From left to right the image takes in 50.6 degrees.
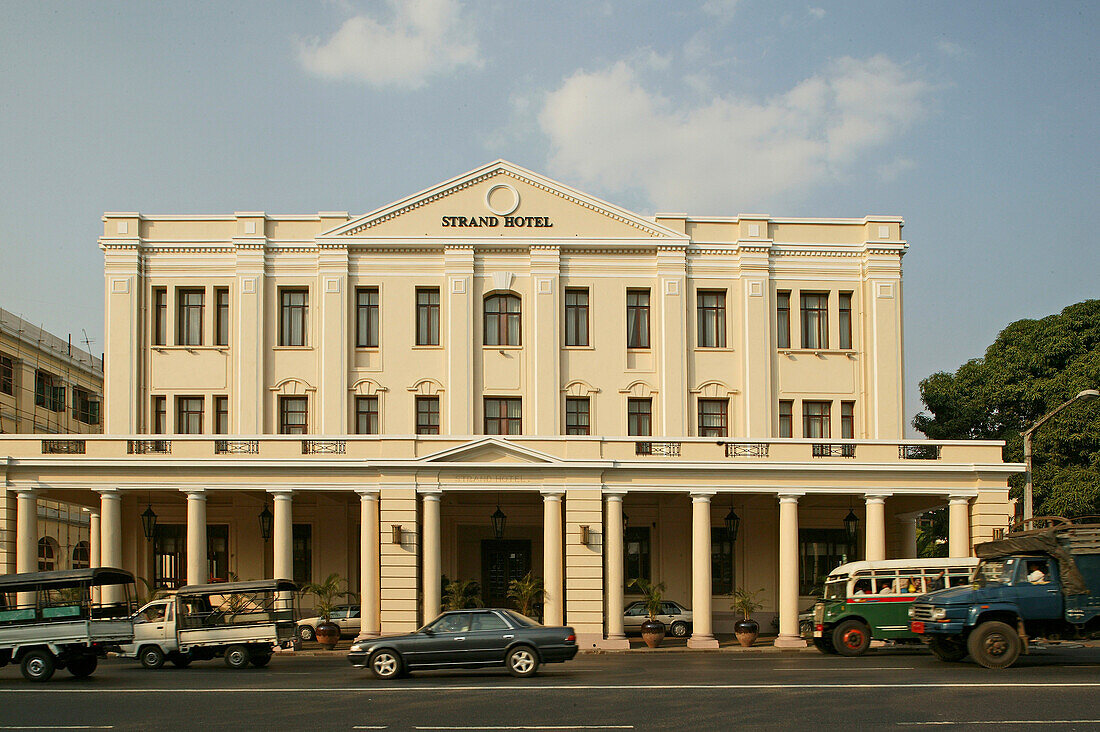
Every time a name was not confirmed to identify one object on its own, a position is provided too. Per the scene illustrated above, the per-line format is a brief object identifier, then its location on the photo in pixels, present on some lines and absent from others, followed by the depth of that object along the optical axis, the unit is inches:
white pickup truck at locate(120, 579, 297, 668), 1143.6
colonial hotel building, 1656.0
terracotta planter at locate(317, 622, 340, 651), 1413.6
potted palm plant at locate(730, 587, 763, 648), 1419.8
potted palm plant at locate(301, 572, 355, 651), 1416.1
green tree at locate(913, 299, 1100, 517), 1878.7
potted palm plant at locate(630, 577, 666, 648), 1406.3
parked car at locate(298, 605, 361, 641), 1489.9
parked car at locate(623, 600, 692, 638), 1578.5
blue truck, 981.2
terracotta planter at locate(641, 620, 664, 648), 1405.0
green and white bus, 1188.5
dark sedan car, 927.0
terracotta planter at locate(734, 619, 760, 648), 1418.6
